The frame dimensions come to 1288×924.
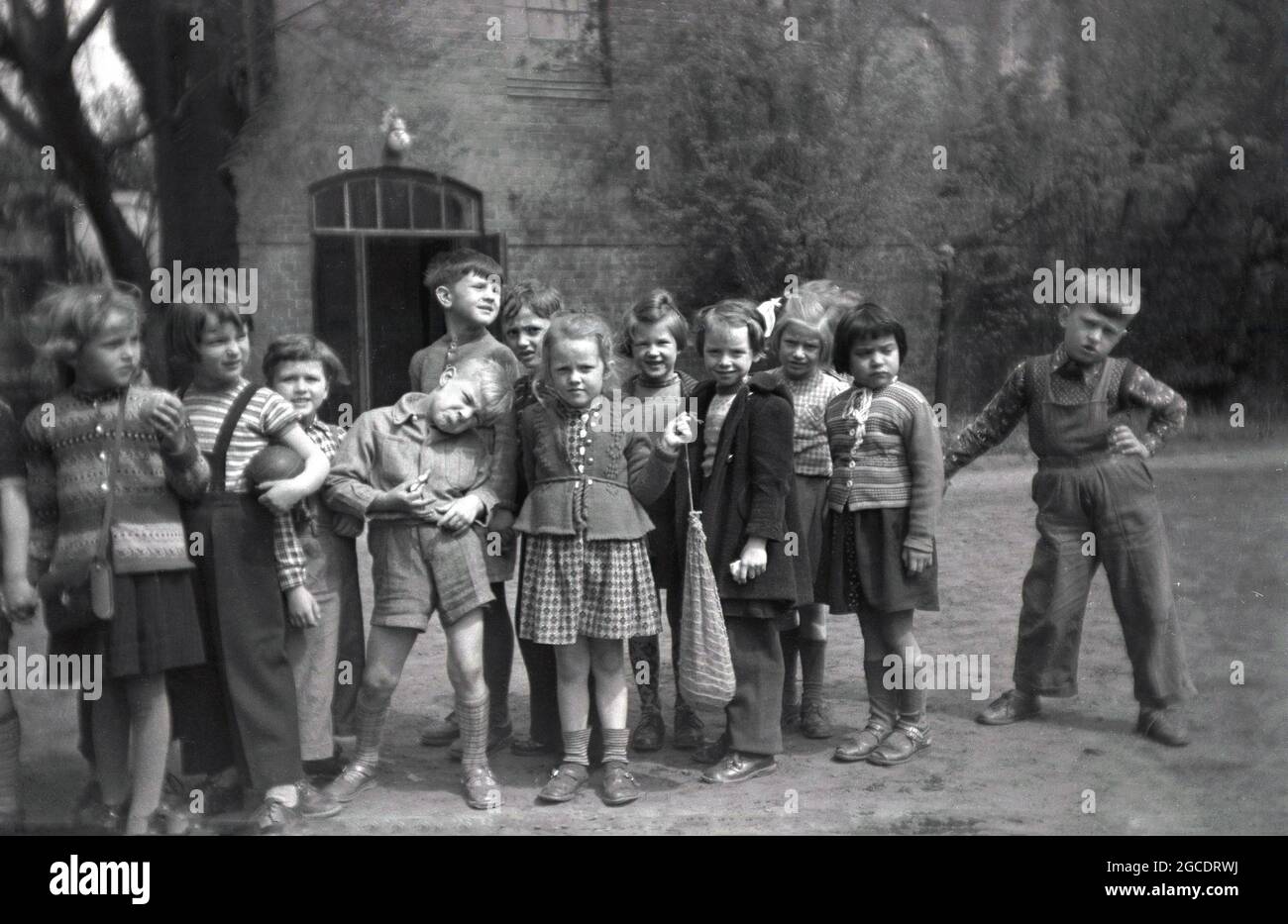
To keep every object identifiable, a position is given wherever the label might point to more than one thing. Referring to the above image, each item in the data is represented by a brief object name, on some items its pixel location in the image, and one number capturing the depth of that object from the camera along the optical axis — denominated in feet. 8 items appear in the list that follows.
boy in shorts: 11.53
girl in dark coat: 11.74
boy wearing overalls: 12.95
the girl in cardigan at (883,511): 12.49
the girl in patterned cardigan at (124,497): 10.48
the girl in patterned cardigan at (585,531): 11.50
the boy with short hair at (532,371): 12.71
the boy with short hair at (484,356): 11.98
